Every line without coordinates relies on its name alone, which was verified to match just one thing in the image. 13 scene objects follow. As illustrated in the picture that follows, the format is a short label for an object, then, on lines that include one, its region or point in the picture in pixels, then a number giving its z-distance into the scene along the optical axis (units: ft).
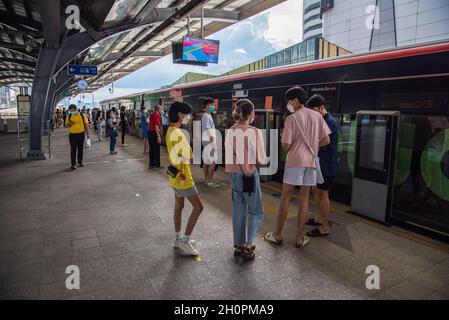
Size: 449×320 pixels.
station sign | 41.55
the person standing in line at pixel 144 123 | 34.60
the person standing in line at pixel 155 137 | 25.61
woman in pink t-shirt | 9.73
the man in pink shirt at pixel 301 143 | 10.71
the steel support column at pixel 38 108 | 30.27
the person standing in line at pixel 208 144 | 17.93
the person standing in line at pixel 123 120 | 41.75
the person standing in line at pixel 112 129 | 32.14
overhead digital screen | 33.81
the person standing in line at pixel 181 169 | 10.17
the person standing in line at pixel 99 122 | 46.46
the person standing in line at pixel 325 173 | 12.30
